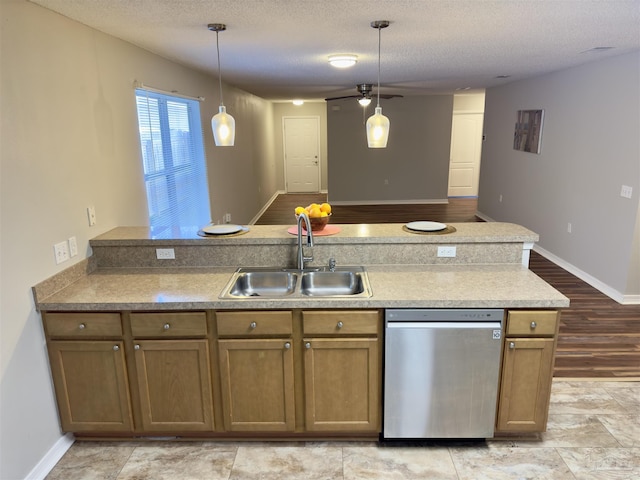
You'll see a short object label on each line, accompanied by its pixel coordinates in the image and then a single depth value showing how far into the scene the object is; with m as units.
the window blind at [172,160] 3.53
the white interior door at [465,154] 10.20
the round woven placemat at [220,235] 2.73
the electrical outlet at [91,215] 2.63
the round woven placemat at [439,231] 2.74
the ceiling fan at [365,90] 6.13
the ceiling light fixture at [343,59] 3.72
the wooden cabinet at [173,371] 2.25
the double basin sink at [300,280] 2.60
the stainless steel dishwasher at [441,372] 2.19
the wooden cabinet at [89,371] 2.25
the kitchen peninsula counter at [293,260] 2.39
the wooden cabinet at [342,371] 2.23
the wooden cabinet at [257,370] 2.25
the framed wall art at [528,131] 5.68
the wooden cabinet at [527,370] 2.20
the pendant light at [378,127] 2.60
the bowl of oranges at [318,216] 2.75
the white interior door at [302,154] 11.08
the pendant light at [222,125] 2.59
